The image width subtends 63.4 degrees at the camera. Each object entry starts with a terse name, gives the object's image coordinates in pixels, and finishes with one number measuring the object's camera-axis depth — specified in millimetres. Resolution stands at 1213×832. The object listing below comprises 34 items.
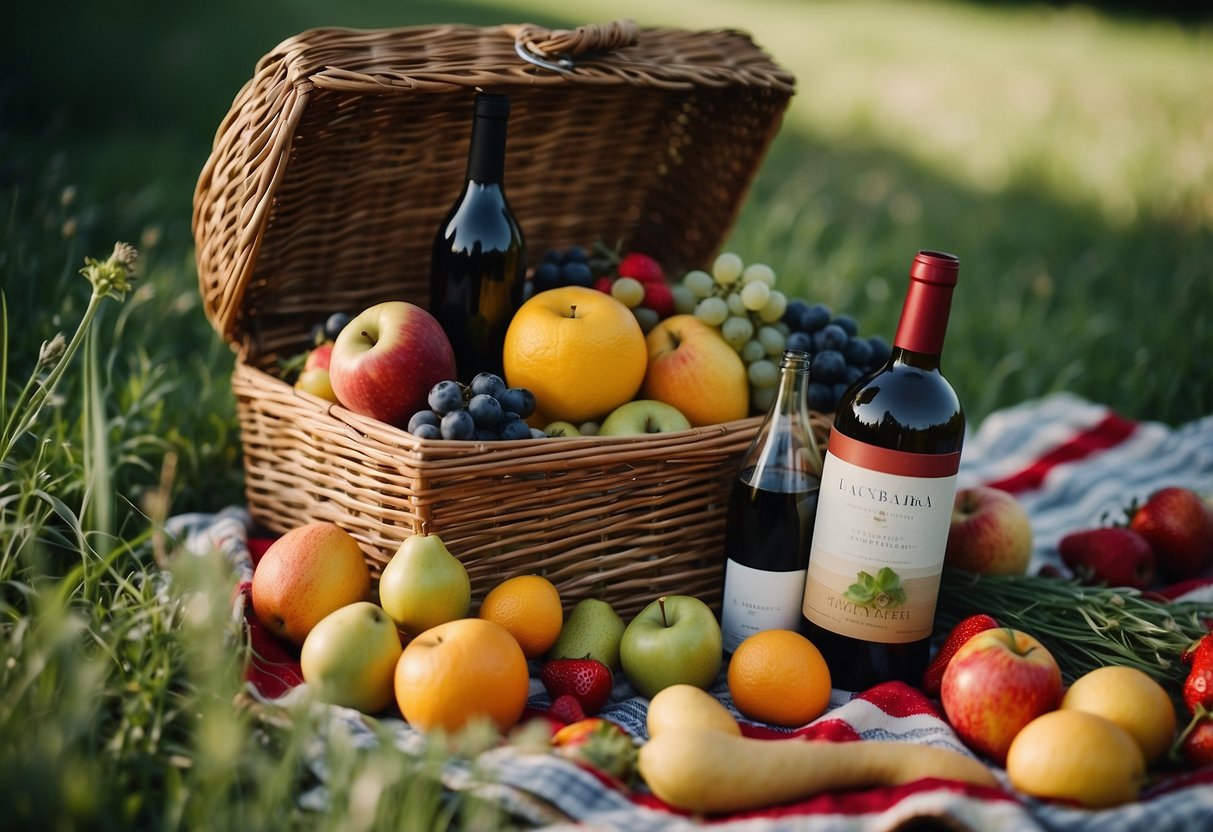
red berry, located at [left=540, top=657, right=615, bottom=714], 1585
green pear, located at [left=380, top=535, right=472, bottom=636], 1555
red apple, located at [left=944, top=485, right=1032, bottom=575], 1970
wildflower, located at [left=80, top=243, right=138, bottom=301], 1529
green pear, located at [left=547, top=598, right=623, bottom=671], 1694
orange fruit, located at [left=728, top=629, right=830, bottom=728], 1575
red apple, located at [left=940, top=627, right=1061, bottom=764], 1466
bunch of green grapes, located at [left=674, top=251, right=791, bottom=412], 1986
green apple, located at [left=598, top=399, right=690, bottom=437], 1803
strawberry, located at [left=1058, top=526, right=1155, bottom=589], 2037
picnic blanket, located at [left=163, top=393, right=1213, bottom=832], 1279
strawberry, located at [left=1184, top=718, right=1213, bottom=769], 1462
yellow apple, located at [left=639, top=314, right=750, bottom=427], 1891
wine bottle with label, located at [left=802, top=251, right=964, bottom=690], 1570
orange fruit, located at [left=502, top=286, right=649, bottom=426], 1764
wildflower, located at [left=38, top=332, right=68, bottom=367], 1557
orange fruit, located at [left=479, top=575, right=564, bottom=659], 1622
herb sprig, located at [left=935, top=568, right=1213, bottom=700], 1709
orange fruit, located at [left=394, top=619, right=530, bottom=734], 1406
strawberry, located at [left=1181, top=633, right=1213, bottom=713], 1524
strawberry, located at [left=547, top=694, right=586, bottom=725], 1521
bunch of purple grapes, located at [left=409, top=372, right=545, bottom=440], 1608
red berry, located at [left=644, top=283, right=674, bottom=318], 2062
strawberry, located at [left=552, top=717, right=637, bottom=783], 1367
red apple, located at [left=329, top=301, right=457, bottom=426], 1686
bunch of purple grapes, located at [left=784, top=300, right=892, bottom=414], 1962
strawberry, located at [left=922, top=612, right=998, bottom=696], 1656
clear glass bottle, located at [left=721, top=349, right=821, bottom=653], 1746
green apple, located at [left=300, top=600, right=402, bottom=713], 1449
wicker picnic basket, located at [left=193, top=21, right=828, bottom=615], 1681
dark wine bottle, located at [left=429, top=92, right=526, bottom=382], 1910
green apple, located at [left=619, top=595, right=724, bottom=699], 1621
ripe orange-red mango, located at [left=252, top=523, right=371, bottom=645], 1614
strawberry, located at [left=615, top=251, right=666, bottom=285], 2098
